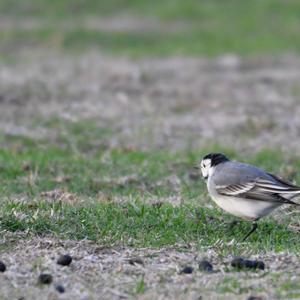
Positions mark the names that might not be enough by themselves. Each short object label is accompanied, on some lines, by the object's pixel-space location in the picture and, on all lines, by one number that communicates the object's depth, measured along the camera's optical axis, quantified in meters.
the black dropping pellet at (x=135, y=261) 16.12
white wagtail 18.41
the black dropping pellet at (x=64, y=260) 15.77
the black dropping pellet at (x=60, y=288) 14.52
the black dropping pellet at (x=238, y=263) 15.78
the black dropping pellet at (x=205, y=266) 15.71
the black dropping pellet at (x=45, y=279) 14.86
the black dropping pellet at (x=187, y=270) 15.58
